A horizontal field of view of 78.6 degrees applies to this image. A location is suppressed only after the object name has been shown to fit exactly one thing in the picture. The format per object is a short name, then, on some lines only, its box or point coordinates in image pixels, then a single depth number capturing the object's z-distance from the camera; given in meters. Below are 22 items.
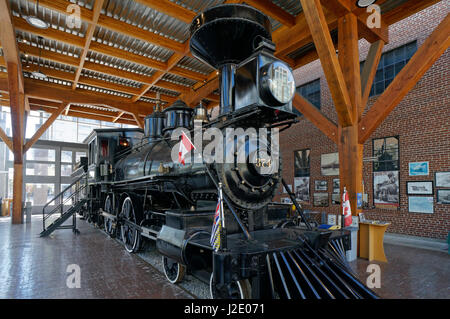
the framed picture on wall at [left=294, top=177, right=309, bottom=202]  11.48
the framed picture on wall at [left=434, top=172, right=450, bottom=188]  7.13
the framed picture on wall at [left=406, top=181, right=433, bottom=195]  7.50
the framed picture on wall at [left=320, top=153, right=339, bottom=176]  10.33
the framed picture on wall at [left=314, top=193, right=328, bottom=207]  10.66
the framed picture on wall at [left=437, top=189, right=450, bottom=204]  7.13
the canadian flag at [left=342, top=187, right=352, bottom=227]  4.88
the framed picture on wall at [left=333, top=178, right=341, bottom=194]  10.23
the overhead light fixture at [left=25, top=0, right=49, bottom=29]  6.30
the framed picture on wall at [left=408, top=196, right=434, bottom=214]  7.50
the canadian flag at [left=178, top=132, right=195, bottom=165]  3.98
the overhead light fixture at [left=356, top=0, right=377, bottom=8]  5.39
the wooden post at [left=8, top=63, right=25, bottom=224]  8.70
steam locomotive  2.63
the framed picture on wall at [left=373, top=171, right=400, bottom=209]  8.31
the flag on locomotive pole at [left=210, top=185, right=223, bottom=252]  2.61
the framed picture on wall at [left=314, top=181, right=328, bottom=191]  10.67
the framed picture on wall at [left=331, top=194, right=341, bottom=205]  10.22
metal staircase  8.46
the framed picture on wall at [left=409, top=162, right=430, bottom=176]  7.57
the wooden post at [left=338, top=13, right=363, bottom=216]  5.57
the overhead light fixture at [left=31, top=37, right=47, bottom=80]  9.12
